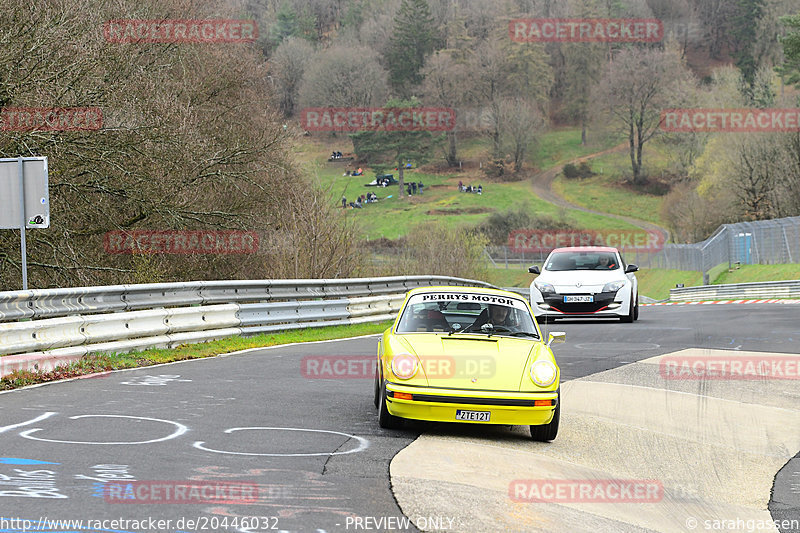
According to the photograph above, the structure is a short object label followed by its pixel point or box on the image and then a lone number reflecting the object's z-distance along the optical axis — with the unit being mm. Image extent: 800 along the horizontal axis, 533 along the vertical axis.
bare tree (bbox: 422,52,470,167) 133375
